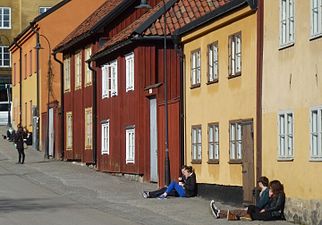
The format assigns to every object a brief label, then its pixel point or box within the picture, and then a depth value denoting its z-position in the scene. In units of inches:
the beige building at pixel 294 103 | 767.1
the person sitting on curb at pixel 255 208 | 839.7
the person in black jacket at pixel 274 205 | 823.7
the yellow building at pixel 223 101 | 936.3
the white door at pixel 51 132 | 2032.4
